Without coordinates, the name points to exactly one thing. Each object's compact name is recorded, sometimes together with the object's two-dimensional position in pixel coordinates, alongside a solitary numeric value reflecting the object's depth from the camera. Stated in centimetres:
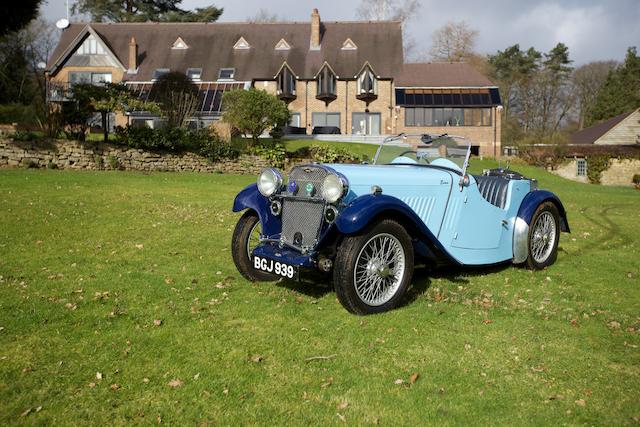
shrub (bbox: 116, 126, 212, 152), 1903
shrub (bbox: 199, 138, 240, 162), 1989
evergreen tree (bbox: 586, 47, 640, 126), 5184
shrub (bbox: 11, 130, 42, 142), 1744
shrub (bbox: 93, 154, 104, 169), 1819
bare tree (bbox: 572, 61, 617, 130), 5597
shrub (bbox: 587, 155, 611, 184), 3544
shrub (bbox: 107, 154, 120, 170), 1833
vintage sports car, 485
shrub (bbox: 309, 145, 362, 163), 2078
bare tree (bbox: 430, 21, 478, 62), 5347
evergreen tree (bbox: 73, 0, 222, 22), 4878
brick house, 3612
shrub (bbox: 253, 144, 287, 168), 2038
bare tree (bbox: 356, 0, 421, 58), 5321
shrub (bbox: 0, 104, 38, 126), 2494
